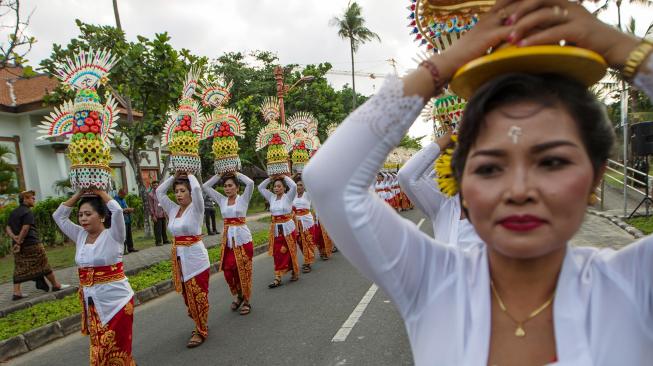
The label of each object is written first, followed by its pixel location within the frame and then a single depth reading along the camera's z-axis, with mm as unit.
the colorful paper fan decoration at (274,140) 7699
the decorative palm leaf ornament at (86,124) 3674
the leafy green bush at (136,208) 15398
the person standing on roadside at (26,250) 6730
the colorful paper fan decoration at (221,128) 6027
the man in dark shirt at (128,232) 10703
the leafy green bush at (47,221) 12078
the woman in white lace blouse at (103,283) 3568
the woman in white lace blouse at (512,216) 1013
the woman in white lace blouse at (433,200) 2969
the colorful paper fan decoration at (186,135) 5047
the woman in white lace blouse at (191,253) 4867
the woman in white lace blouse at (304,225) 8579
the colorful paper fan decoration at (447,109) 3055
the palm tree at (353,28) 31062
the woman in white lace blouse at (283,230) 7453
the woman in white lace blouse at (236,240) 5938
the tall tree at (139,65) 9039
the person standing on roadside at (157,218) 11531
